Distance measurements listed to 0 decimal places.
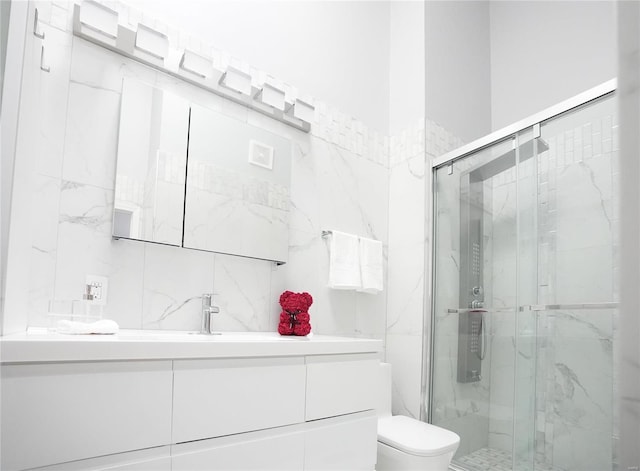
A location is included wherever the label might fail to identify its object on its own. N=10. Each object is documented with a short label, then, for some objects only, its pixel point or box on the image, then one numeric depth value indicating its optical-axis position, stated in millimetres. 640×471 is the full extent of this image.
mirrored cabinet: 1739
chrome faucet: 1802
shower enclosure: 1737
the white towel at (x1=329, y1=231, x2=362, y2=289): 2324
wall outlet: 1584
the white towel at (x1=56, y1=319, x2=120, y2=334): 1330
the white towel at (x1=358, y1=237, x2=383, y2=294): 2430
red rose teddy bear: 2027
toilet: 1796
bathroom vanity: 1064
